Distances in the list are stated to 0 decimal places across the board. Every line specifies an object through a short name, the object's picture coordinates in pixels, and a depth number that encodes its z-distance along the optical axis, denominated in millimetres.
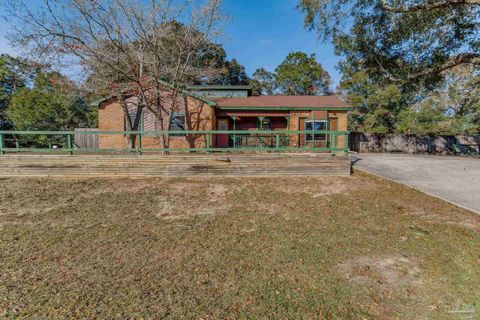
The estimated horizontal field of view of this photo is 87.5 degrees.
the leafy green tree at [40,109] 19312
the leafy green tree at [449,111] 22453
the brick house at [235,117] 14828
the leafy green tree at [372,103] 26141
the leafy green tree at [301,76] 36531
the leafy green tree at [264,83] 38375
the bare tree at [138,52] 9625
